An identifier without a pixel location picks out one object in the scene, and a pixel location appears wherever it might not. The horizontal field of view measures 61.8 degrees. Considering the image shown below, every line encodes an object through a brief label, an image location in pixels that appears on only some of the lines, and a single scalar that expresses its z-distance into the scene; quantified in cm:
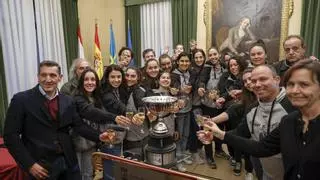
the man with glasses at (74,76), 281
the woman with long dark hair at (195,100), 398
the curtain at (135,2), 664
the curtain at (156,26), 661
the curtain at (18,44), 455
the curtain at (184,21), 620
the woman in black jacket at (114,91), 288
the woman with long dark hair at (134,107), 295
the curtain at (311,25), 488
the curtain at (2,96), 434
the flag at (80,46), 566
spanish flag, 576
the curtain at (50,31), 510
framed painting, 527
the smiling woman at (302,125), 138
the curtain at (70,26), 552
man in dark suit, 204
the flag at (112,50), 619
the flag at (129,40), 685
